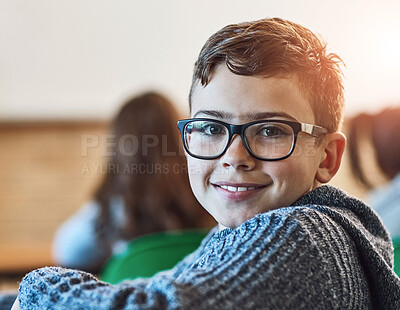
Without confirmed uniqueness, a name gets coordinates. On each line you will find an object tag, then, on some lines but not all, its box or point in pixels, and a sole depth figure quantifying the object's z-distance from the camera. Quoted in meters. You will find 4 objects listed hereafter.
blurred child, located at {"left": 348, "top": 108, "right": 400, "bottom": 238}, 1.83
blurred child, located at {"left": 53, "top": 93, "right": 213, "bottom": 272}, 1.90
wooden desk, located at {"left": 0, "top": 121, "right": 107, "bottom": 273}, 2.87
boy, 0.58
